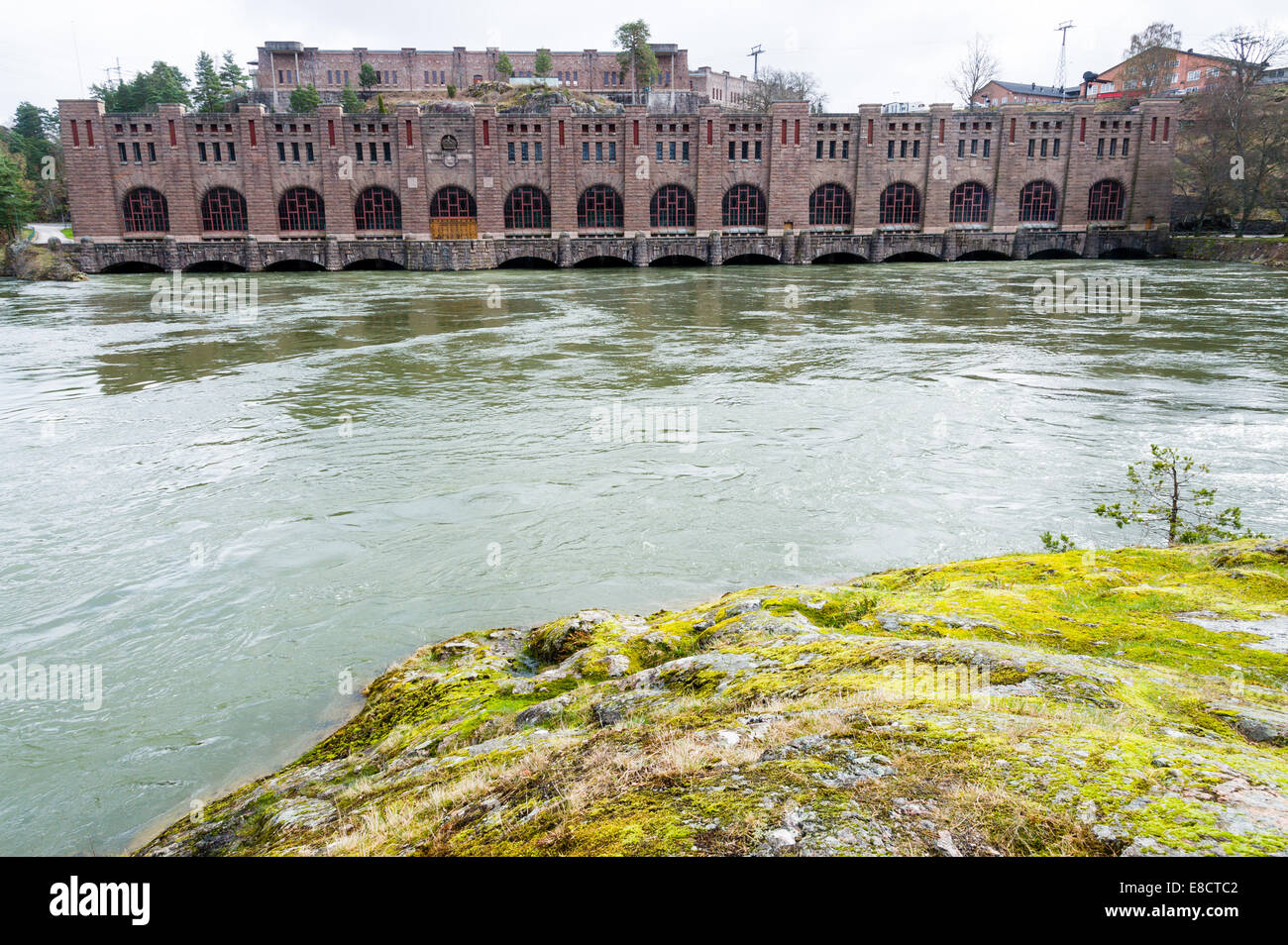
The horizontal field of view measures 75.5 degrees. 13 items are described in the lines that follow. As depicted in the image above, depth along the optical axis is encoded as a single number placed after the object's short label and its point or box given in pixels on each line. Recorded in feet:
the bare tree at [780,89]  347.97
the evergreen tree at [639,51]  319.88
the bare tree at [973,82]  328.90
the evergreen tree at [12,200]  209.38
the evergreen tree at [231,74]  335.88
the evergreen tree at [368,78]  319.27
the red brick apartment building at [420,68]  341.00
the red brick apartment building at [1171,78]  301.32
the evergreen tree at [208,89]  306.35
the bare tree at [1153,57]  276.21
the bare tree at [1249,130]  182.09
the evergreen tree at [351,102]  274.16
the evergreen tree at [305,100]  259.80
